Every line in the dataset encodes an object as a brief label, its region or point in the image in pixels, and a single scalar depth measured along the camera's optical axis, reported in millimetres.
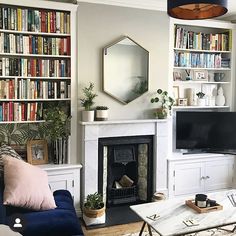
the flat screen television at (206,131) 4316
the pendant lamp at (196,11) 2259
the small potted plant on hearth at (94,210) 3428
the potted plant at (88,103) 3621
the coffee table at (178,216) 2395
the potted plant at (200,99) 4465
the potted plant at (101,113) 3699
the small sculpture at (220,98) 4570
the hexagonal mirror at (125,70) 3812
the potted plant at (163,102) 4035
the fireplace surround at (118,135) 3680
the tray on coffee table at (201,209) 2705
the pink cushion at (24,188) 2578
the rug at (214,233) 3289
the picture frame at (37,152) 3553
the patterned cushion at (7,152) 2949
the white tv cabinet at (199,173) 4179
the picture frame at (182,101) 4418
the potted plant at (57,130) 3465
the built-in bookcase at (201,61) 4320
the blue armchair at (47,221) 2324
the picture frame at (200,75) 4510
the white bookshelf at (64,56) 3412
